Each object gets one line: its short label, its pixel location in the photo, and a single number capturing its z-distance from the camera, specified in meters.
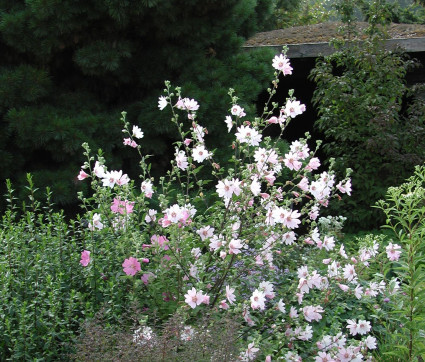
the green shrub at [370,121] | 6.39
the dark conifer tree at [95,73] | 4.61
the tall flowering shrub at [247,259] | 2.67
